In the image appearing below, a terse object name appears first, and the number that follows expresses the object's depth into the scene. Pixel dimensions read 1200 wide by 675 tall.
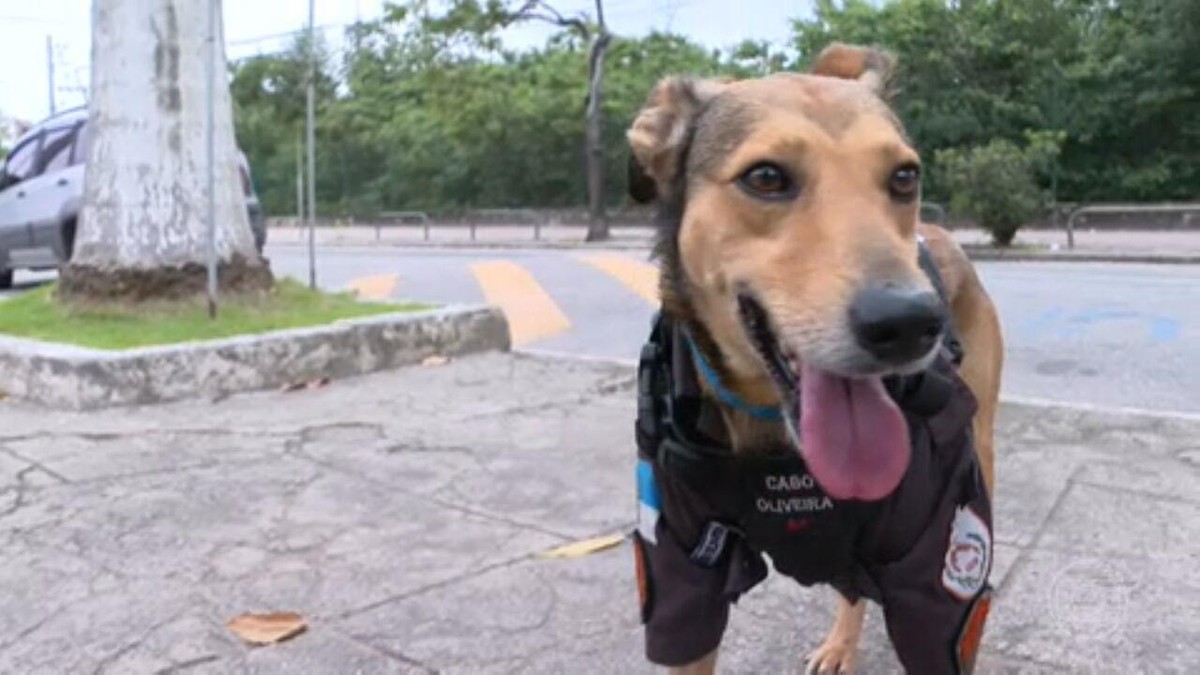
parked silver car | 12.99
